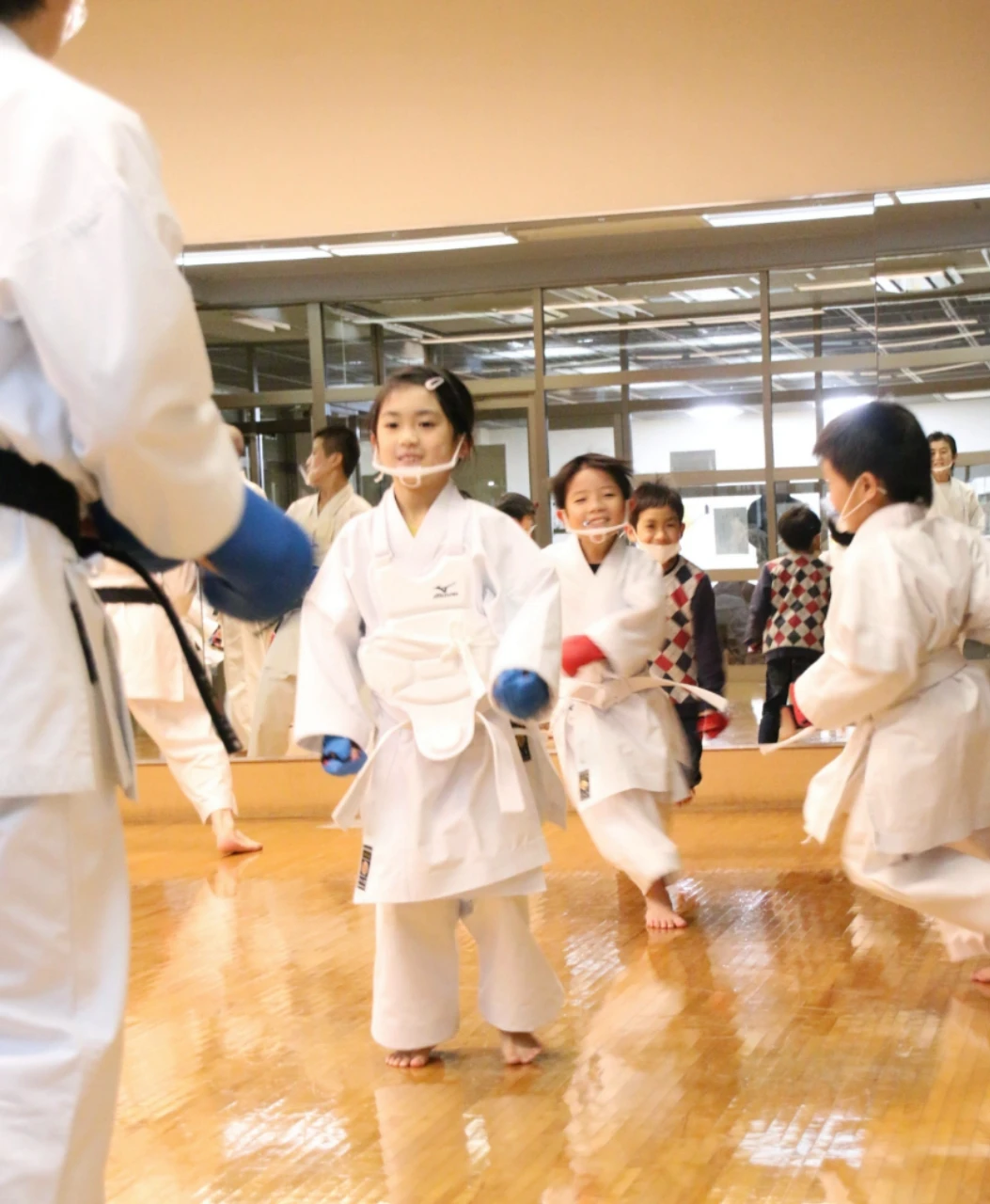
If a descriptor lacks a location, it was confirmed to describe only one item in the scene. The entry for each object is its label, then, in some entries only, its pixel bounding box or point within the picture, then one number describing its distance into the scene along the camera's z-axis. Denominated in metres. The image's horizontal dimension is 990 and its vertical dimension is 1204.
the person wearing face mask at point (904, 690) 2.87
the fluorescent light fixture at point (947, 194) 5.12
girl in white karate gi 2.67
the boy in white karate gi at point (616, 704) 3.80
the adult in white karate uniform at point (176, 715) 5.02
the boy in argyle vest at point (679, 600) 4.55
